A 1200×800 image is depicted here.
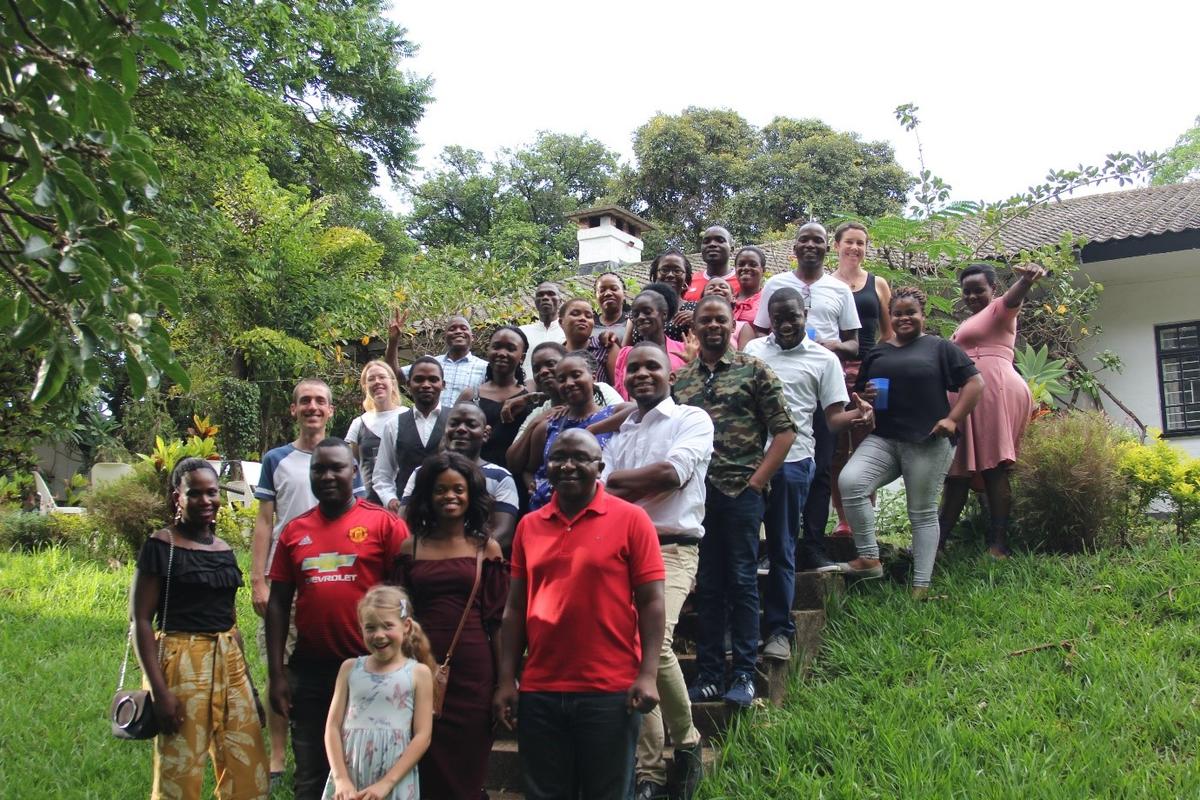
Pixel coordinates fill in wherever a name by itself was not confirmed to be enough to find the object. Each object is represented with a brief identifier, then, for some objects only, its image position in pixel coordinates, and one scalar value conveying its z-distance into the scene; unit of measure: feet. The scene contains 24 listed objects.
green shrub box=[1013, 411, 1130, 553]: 22.53
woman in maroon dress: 13.67
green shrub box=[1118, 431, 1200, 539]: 22.90
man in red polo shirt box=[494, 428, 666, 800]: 12.49
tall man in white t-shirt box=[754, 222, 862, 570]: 21.76
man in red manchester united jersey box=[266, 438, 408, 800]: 14.65
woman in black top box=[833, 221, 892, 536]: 22.85
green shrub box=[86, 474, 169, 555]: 37.45
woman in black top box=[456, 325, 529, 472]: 19.47
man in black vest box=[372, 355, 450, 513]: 18.67
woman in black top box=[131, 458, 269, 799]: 14.40
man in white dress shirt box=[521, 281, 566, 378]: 23.39
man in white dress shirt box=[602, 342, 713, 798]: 14.76
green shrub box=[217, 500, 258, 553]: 38.88
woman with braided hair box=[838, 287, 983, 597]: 20.61
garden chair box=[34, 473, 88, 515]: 47.32
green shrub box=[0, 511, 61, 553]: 42.09
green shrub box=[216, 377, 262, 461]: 55.62
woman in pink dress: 22.49
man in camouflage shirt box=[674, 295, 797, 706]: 16.67
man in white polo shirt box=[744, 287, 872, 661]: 17.88
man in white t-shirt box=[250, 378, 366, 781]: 17.51
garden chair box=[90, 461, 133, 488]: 48.84
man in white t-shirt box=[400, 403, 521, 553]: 15.90
